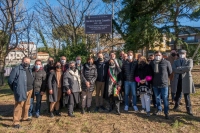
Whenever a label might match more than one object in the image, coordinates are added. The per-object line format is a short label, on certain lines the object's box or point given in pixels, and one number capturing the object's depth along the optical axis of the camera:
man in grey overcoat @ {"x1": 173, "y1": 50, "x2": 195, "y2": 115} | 4.36
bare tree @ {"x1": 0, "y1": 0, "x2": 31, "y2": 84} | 8.47
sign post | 7.05
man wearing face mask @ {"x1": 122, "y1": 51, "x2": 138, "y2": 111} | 4.64
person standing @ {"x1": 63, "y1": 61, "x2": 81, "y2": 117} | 4.60
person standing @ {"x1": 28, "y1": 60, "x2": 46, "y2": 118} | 4.52
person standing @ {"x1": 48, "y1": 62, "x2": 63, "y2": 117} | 4.59
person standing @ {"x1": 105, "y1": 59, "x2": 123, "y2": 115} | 4.70
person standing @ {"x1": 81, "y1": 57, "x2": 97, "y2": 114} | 4.77
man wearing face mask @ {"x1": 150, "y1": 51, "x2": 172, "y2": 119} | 4.24
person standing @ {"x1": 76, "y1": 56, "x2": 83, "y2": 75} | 4.92
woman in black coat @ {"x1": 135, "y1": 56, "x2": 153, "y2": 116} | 4.46
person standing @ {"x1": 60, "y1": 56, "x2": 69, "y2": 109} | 4.85
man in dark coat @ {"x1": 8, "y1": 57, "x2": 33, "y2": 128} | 4.00
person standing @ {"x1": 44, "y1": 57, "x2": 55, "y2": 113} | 4.72
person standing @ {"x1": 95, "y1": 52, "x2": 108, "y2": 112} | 4.87
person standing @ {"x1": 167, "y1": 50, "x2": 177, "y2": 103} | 5.38
